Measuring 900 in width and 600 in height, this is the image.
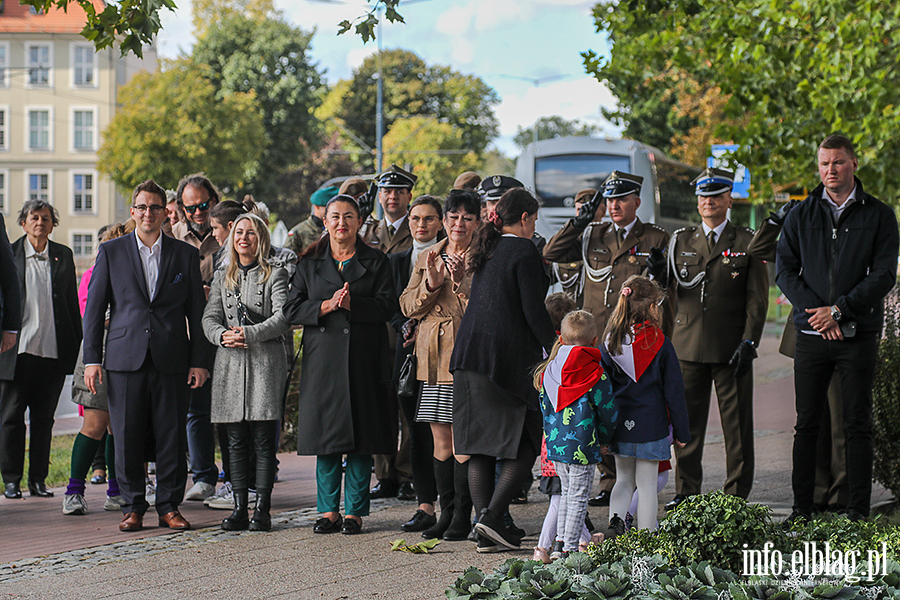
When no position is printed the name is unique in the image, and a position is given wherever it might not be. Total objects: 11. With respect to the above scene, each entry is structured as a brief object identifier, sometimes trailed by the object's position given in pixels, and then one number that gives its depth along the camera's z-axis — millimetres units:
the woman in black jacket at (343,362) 13250
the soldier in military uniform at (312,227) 17344
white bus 48250
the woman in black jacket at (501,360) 12164
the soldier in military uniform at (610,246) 15141
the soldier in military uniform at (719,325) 14516
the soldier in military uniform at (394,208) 16141
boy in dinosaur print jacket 11094
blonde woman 13523
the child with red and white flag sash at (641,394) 11687
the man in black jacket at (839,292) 12562
